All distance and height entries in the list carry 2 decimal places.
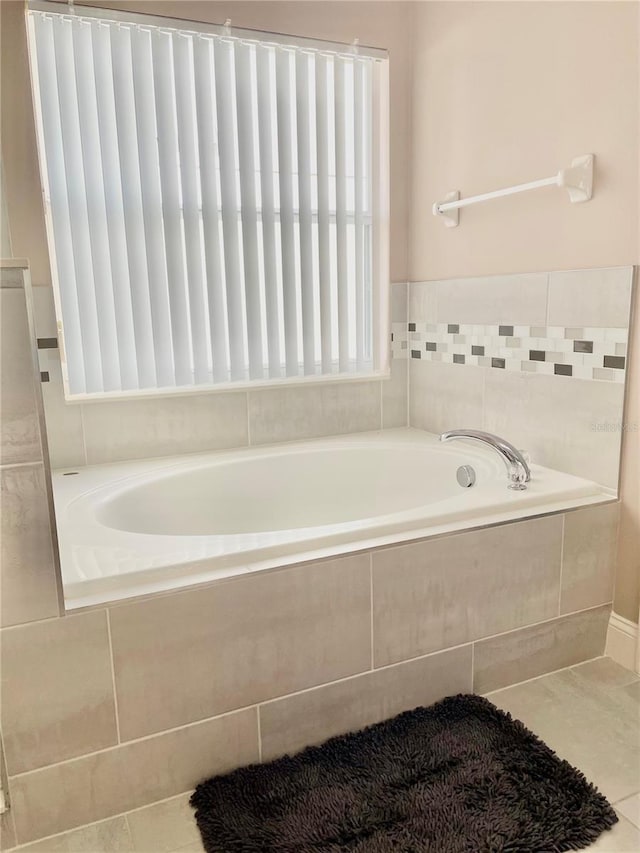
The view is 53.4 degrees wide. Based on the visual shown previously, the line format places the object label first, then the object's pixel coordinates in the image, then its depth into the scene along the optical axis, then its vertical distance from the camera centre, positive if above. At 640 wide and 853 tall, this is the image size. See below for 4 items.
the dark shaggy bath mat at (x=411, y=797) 1.32 -1.09
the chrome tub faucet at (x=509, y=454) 1.94 -0.47
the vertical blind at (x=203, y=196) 2.17 +0.40
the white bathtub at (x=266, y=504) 1.48 -0.59
